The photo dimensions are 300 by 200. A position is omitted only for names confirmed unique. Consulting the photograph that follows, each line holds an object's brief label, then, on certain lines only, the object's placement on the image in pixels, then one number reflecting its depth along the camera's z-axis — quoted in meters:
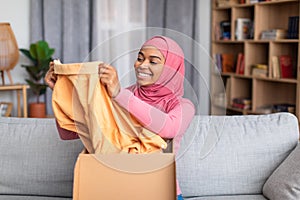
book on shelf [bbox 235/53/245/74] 4.67
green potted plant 3.95
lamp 3.83
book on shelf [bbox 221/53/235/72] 4.95
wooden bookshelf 4.23
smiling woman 1.26
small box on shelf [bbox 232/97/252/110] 4.61
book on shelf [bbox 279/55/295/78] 4.13
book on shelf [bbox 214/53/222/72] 4.97
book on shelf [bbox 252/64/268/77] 4.32
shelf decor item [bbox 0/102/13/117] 3.90
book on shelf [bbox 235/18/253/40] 4.62
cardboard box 1.24
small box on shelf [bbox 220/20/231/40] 4.86
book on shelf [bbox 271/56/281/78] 4.18
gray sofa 2.01
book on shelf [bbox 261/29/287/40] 4.14
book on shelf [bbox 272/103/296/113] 4.11
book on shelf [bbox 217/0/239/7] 4.74
